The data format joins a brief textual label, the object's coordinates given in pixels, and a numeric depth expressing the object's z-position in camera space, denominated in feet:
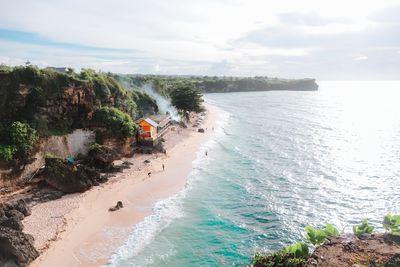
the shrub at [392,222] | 59.72
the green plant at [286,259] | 46.14
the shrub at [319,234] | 59.11
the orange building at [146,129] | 140.15
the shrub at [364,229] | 60.29
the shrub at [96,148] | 109.70
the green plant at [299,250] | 51.62
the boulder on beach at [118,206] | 85.41
